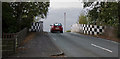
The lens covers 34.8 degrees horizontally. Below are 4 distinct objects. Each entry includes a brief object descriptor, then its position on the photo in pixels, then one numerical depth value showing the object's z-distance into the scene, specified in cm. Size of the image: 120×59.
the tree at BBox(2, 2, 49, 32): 1728
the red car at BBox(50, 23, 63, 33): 3072
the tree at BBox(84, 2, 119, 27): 2005
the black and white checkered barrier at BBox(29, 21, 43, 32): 3022
